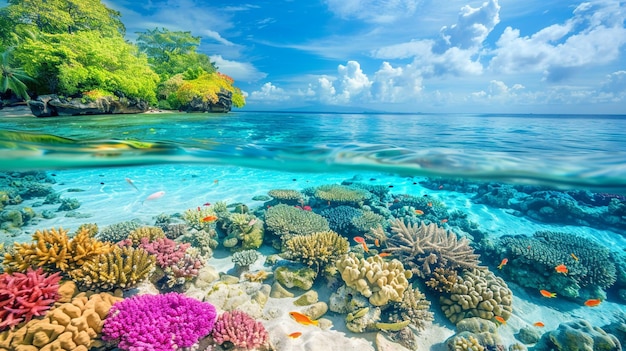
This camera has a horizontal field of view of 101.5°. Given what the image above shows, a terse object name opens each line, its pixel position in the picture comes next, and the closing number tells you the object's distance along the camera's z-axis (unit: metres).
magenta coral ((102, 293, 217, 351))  3.68
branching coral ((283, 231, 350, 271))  6.01
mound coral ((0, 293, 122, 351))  3.46
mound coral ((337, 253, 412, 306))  5.06
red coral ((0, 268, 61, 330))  3.61
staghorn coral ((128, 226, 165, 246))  6.42
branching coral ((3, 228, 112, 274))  4.47
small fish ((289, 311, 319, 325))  4.10
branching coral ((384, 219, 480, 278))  6.44
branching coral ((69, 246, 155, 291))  4.48
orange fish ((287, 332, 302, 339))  4.34
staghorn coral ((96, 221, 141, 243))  7.05
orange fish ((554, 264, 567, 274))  5.88
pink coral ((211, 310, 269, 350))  4.18
